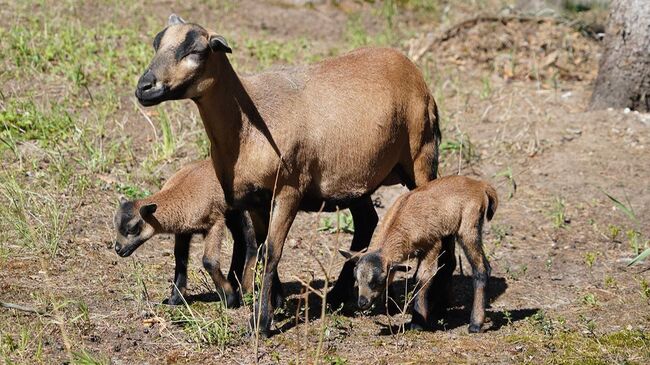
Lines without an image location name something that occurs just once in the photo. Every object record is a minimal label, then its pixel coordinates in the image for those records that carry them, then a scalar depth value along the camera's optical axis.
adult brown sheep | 13.74
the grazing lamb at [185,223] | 15.86
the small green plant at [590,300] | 16.11
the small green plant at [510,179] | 20.81
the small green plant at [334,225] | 19.73
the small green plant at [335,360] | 13.59
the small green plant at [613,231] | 19.03
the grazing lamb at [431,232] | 14.76
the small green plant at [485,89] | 24.98
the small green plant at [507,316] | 15.17
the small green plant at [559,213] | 19.67
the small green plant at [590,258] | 17.98
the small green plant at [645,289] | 16.22
